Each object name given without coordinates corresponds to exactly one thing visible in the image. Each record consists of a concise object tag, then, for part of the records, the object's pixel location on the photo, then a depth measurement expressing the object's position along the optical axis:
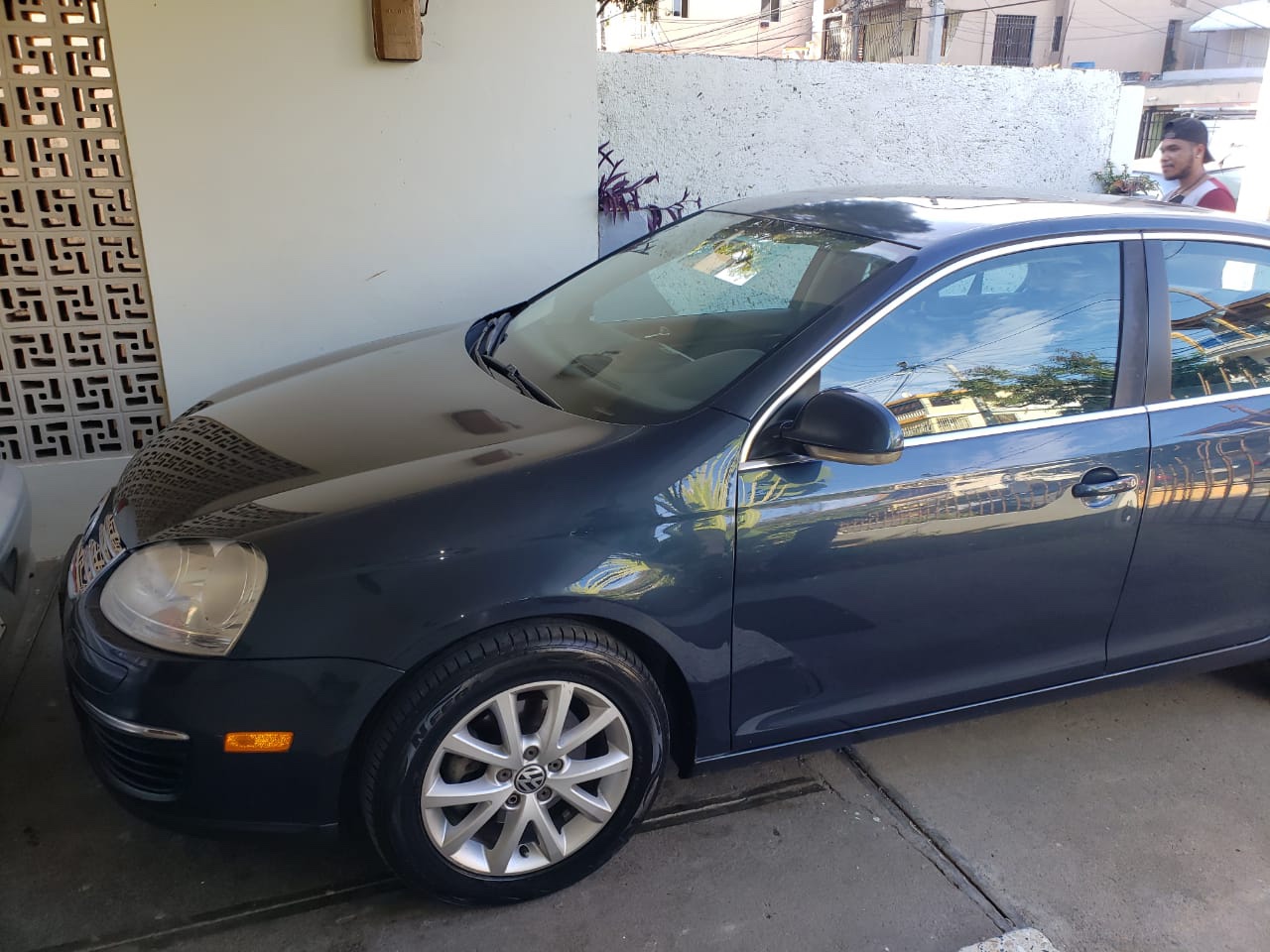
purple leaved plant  5.78
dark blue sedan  2.12
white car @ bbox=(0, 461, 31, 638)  2.79
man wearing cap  5.43
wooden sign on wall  4.18
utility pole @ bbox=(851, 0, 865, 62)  22.99
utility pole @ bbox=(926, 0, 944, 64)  20.19
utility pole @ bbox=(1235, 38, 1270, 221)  6.64
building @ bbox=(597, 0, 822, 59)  26.93
